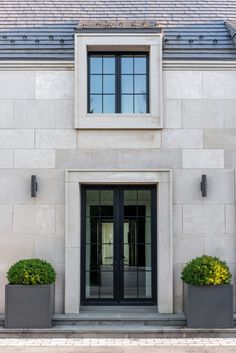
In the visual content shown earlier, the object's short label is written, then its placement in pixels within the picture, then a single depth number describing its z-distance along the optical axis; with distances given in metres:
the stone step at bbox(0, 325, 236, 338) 9.40
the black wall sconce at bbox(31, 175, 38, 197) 10.55
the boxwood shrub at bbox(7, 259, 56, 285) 9.59
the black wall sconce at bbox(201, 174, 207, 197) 10.59
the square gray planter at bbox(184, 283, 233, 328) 9.60
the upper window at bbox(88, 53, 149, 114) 11.06
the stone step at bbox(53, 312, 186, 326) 9.84
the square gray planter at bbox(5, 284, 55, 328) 9.57
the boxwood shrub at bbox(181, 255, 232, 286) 9.57
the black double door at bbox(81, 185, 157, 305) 10.81
